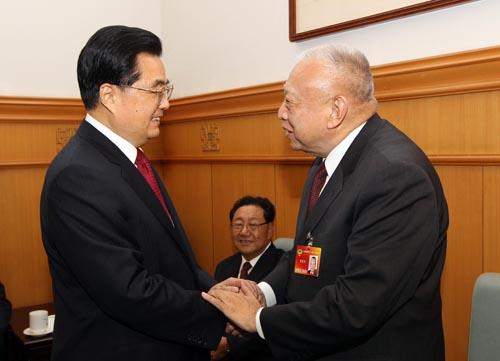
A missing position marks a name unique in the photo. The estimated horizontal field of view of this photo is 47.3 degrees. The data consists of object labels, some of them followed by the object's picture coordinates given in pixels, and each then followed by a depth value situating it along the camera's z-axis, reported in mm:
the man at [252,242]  3520
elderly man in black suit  1720
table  3104
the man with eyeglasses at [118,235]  1815
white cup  3270
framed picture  2955
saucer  3235
